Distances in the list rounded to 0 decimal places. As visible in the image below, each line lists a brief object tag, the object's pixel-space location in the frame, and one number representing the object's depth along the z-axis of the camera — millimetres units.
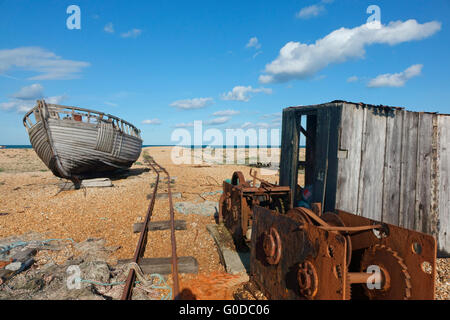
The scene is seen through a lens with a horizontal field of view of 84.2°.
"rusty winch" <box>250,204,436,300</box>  2207
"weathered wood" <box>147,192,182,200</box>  9742
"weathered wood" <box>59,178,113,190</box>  11493
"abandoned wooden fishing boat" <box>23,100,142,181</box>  11148
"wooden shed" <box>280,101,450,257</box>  4863
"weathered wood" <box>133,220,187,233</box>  6267
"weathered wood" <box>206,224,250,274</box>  4220
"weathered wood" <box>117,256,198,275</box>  4184
